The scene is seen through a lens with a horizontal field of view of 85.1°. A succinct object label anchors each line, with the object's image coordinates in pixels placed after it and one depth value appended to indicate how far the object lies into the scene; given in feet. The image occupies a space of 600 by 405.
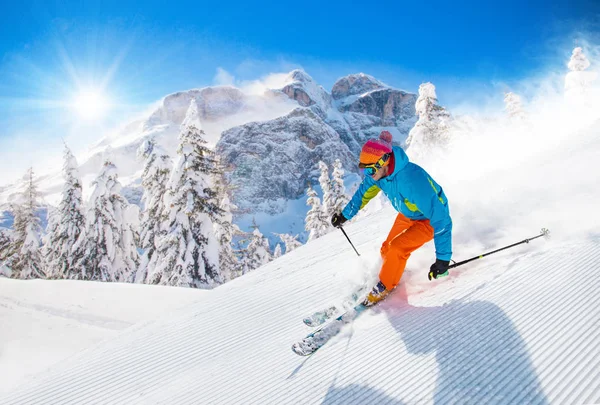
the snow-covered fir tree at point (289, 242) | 88.02
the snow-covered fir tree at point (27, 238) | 67.92
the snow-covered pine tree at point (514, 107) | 99.41
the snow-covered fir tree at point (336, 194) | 82.17
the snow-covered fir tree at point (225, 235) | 59.91
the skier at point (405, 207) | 10.14
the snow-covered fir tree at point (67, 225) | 61.77
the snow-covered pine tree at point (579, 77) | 93.81
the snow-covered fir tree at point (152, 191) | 52.14
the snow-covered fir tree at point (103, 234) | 60.75
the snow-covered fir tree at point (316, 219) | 83.46
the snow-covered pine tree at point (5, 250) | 66.13
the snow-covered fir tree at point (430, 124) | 77.05
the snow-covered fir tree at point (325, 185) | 85.35
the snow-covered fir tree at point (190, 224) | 46.47
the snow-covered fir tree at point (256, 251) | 82.99
